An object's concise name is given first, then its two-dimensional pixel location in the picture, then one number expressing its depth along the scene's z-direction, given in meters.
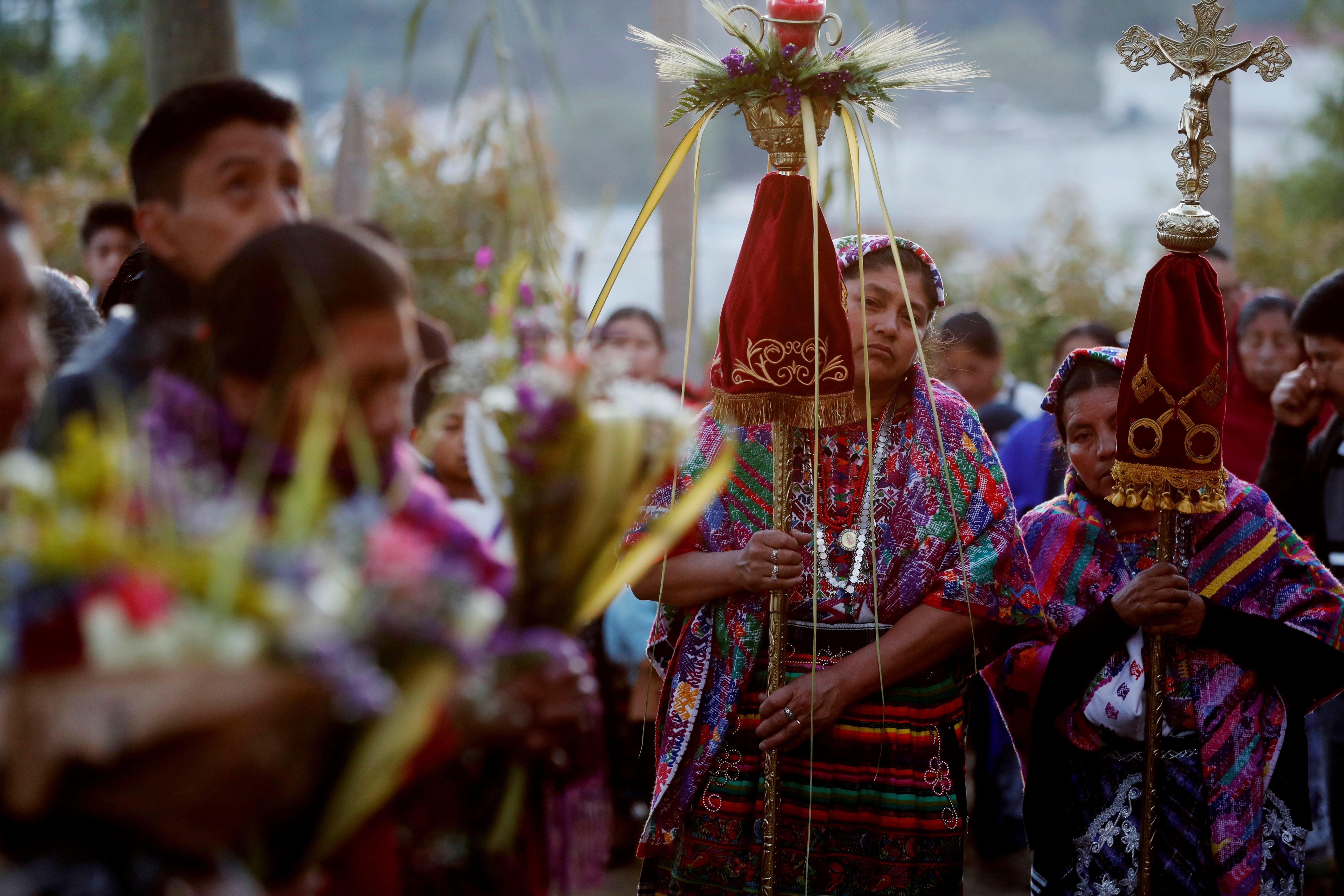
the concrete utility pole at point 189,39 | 5.16
